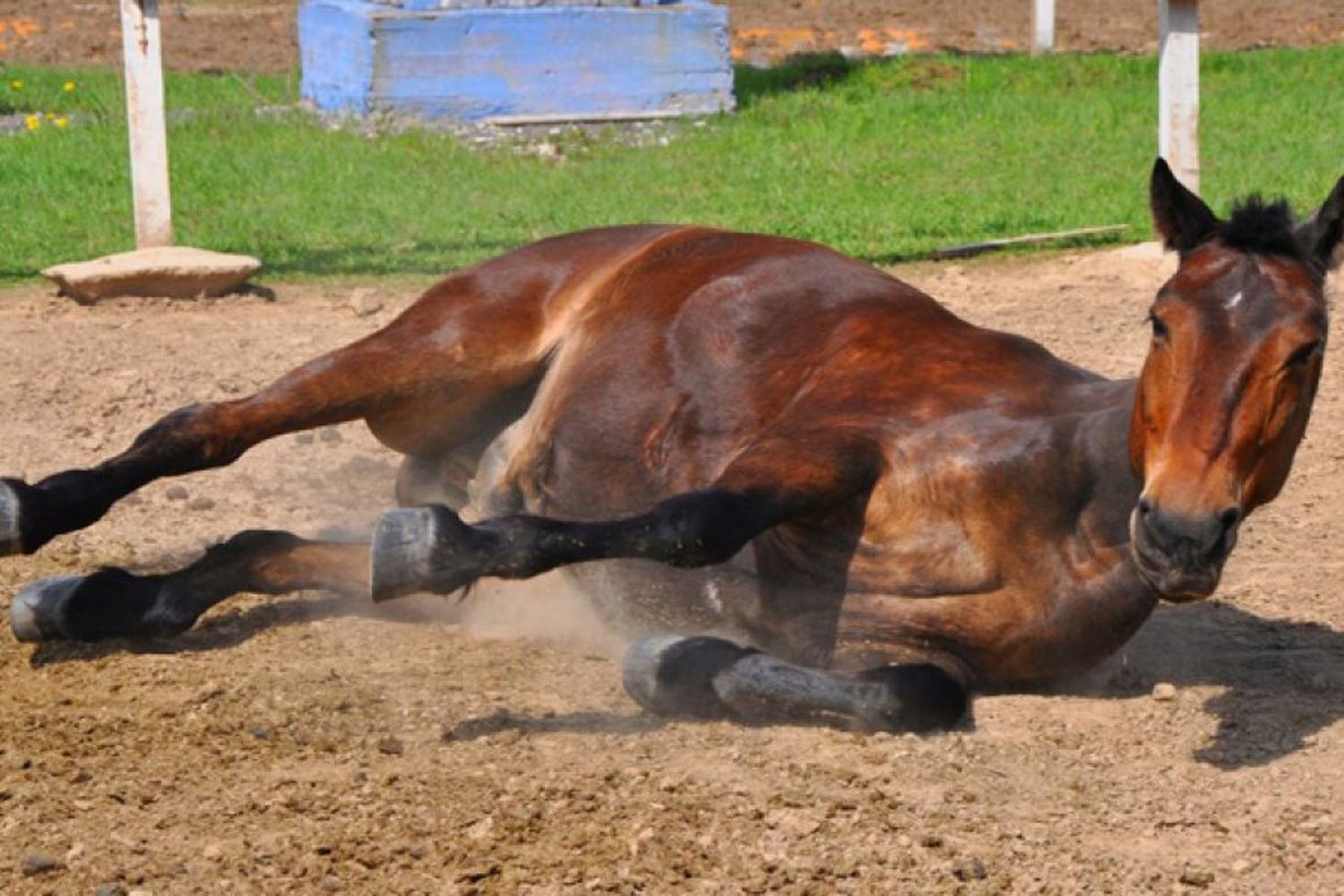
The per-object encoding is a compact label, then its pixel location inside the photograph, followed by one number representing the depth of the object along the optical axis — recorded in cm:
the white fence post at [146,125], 1826
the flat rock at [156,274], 1694
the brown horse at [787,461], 773
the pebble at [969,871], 717
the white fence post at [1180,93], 1854
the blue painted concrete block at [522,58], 2509
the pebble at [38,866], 718
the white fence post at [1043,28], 3249
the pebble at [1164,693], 911
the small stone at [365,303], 1674
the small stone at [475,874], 707
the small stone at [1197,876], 719
